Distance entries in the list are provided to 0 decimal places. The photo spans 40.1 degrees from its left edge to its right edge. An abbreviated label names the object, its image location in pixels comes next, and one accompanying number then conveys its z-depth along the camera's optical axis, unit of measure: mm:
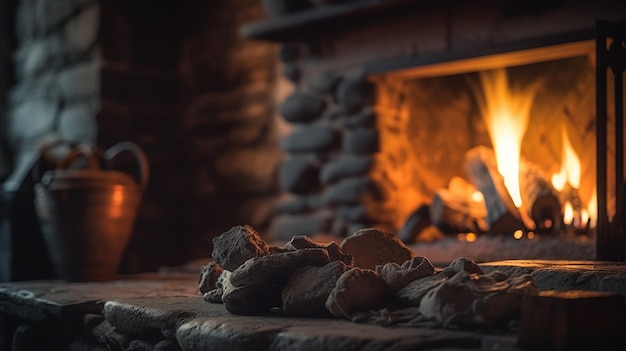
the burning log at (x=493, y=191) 3621
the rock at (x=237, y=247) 2432
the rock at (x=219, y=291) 2561
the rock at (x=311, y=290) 2180
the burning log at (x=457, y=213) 3771
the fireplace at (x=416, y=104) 3559
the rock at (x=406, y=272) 2232
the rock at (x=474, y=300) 1871
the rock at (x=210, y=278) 2748
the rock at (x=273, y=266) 2268
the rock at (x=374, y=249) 2596
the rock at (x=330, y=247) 2463
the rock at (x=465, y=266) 2211
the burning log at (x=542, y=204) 3623
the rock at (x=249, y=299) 2262
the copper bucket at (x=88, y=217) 3713
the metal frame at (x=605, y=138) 2877
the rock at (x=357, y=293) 2113
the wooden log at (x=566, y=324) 1688
